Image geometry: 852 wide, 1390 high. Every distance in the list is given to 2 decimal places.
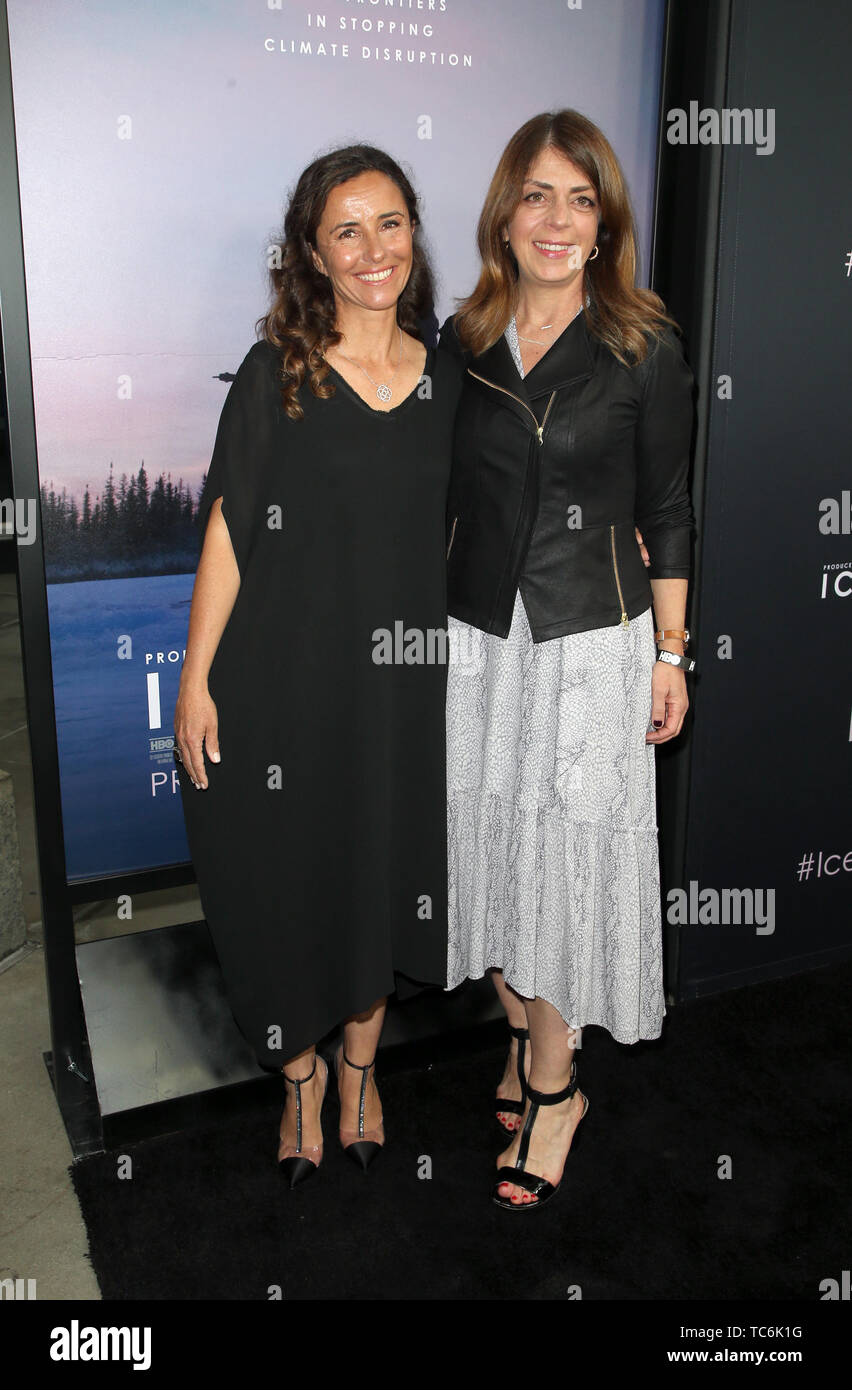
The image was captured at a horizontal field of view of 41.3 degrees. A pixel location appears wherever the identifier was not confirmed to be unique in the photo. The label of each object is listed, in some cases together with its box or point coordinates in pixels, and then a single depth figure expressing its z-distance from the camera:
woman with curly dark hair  1.95
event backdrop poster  2.21
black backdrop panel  2.53
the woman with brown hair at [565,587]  1.97
